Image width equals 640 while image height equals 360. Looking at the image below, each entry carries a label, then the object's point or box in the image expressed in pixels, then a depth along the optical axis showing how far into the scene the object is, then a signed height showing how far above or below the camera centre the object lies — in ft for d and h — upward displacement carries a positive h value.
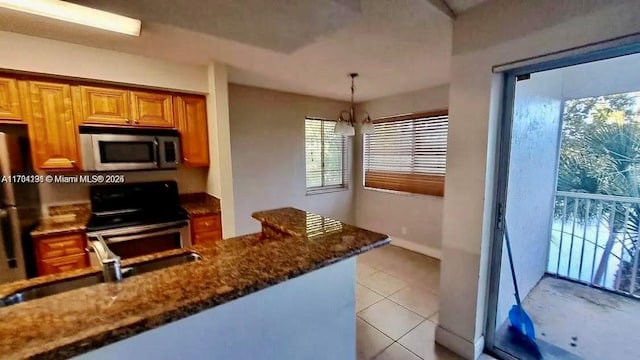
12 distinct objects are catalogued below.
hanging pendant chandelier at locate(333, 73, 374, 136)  10.00 +0.87
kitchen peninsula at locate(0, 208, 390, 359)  2.13 -1.42
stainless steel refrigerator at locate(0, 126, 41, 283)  6.34 -1.44
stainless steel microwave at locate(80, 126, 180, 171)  7.75 +0.14
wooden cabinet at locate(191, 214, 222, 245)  8.80 -2.56
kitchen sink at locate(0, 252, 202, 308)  3.19 -1.72
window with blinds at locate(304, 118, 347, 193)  14.23 -0.31
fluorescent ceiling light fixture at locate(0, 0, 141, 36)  5.12 +2.88
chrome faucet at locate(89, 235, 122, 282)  3.04 -1.28
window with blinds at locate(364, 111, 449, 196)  12.05 -0.20
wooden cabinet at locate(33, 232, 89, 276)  7.00 -2.65
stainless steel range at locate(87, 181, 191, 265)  7.52 -2.02
